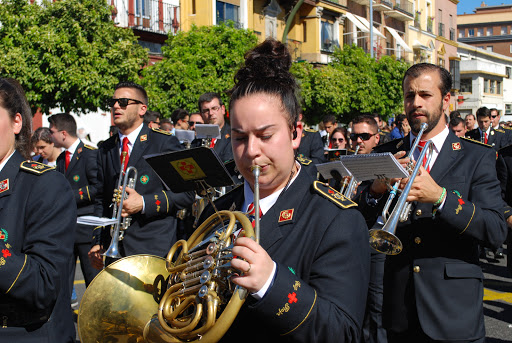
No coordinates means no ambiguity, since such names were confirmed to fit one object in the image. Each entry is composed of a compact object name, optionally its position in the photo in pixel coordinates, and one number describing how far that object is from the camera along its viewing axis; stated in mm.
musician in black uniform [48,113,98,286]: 6352
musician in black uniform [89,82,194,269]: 5094
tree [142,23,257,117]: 21000
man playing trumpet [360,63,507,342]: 3289
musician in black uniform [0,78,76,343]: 2623
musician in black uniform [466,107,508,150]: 11727
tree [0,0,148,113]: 17938
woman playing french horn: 1925
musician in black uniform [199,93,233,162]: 7637
